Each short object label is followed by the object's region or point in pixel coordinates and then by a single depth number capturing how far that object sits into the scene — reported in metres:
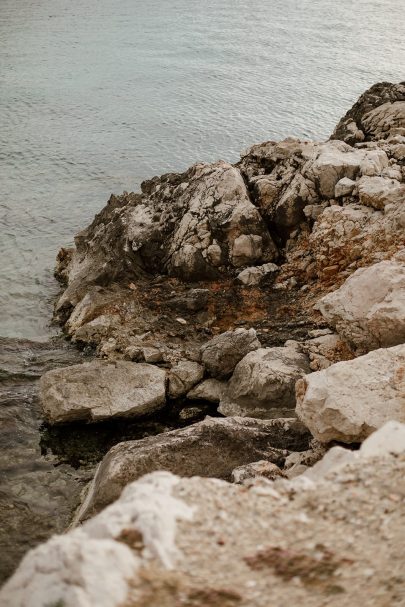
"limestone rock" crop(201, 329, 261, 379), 15.23
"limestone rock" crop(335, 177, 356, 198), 17.09
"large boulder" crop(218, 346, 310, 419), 13.93
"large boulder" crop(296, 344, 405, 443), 10.12
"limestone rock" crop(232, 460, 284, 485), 10.83
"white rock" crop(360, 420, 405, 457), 8.06
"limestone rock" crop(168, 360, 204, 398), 15.30
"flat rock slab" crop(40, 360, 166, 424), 14.48
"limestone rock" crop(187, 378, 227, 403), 15.13
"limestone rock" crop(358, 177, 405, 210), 16.06
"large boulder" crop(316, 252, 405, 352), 12.34
